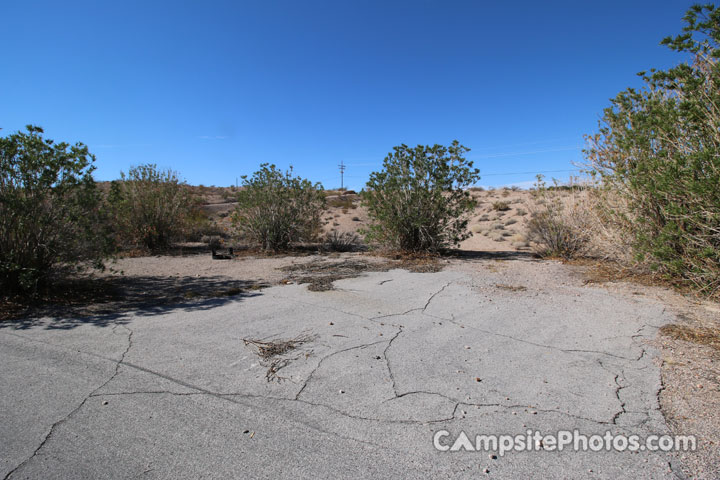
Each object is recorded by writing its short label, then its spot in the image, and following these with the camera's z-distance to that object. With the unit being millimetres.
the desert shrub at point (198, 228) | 14639
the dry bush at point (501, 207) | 26969
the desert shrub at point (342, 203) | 28750
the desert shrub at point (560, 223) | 9867
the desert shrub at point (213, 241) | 14197
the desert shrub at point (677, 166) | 4660
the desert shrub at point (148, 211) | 12398
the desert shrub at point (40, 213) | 5590
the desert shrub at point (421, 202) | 10656
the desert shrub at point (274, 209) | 12562
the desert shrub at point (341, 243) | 13141
